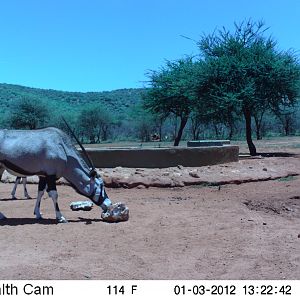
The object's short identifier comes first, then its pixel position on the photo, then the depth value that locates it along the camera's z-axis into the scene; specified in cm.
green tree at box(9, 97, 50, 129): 5303
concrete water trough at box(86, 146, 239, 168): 1694
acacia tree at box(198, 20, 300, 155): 2547
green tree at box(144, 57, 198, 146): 3100
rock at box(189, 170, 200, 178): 1544
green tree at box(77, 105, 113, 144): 6194
